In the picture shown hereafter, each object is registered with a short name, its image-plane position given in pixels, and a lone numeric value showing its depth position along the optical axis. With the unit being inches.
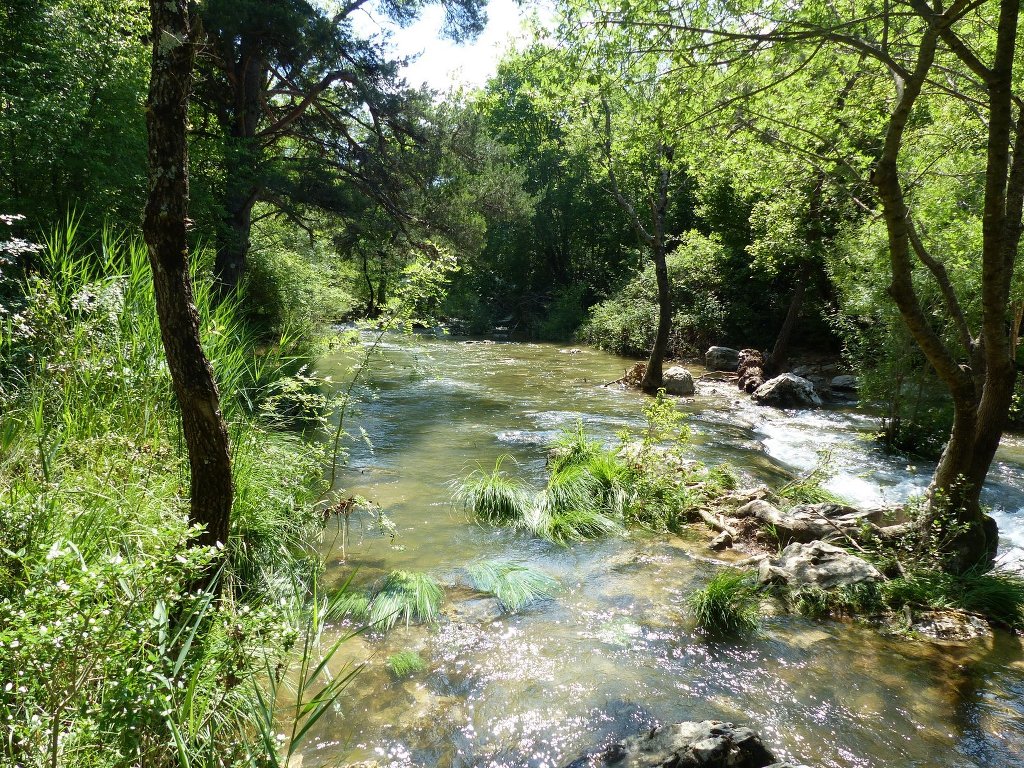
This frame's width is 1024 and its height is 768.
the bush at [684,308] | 794.8
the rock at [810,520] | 220.8
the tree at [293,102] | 419.5
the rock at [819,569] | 183.9
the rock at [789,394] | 514.0
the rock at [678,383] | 560.1
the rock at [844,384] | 572.4
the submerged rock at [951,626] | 164.9
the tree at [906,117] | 163.0
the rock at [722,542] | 225.9
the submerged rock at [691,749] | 106.0
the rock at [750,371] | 581.3
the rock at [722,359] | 718.5
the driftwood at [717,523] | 234.8
